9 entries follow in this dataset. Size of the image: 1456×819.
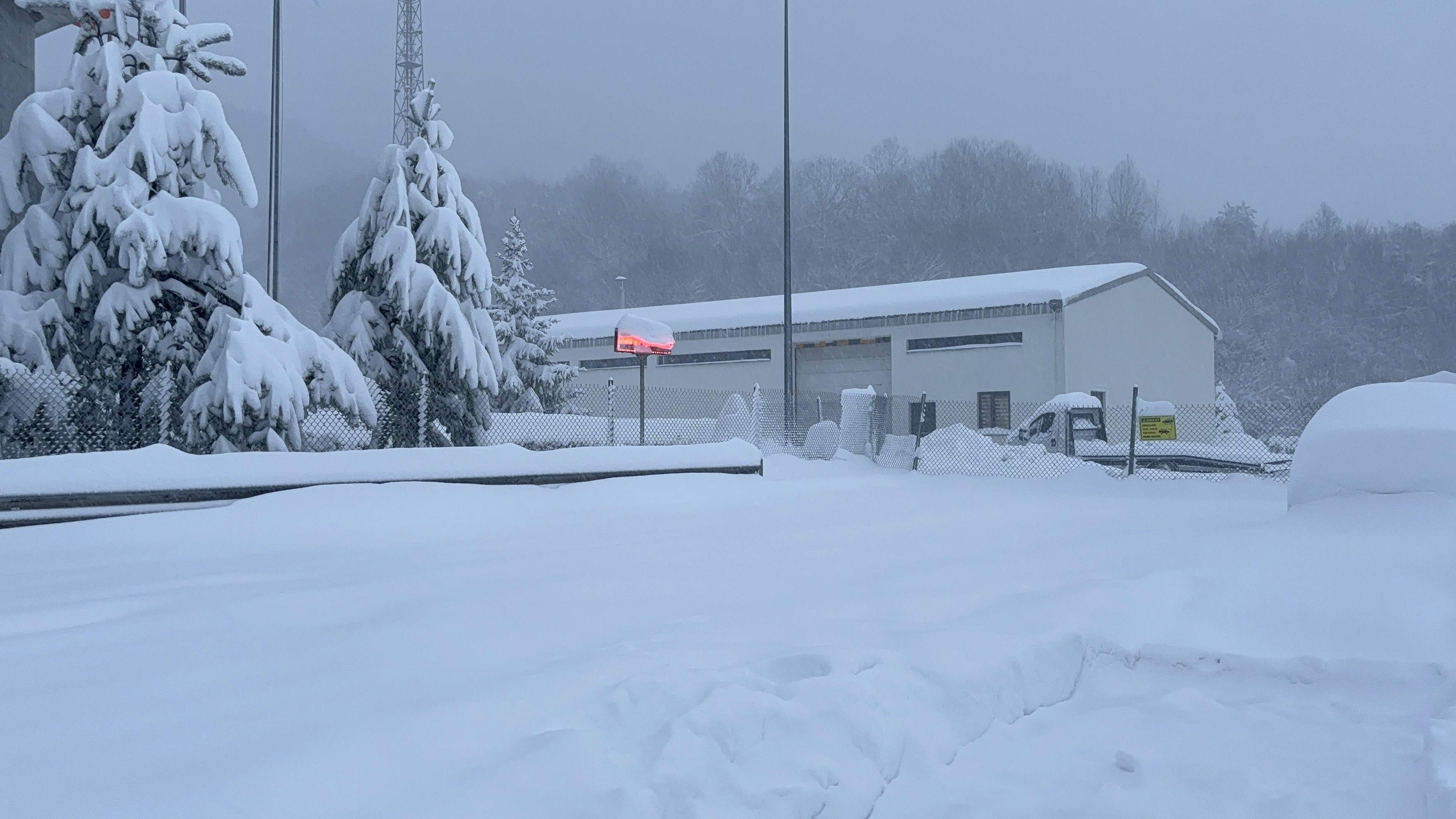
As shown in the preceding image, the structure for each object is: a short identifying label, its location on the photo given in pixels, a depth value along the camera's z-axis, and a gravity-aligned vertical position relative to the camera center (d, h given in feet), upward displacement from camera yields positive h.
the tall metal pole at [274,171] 63.87 +18.93
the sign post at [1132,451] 45.79 -0.96
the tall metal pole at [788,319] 56.65 +7.68
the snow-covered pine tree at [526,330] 78.28 +9.18
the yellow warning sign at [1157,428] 57.67 +0.26
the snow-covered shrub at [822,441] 55.88 -0.63
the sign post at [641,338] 47.85 +4.96
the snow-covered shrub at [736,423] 54.75 +0.45
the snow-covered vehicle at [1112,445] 49.34 -0.78
